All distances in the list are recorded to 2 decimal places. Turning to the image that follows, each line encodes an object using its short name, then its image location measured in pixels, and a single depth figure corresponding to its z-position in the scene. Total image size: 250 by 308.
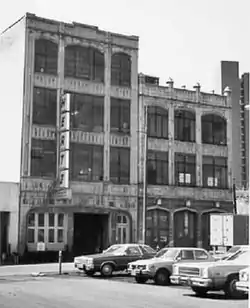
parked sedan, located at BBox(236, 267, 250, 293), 14.71
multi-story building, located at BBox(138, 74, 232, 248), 39.97
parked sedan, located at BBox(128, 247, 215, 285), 21.69
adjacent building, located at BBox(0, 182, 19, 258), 35.06
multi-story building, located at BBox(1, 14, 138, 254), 36.16
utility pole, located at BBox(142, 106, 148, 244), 33.34
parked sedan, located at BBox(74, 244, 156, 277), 25.30
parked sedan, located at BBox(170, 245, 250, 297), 17.19
